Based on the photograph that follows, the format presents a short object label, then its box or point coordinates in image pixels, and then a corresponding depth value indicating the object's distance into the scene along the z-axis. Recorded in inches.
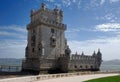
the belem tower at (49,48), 946.0
